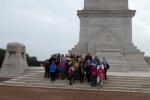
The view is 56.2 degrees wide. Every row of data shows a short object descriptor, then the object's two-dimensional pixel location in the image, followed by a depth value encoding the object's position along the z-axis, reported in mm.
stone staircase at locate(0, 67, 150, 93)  7020
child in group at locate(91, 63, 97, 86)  7129
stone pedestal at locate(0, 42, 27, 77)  10053
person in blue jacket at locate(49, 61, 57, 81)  7621
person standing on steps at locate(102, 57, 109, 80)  7552
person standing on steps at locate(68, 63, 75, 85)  7401
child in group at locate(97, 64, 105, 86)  7105
